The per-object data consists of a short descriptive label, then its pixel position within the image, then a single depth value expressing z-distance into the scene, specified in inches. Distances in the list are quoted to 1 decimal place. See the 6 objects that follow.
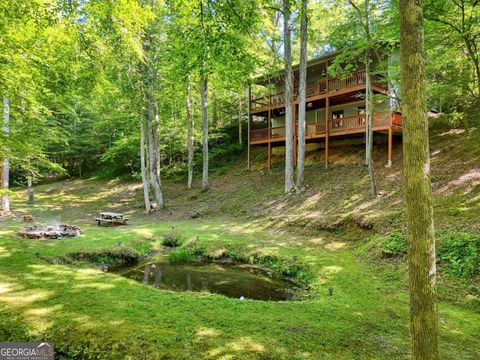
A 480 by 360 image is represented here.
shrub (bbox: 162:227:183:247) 483.5
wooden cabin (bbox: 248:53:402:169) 666.8
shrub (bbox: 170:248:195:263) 408.8
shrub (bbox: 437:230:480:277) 283.4
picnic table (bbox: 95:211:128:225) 612.1
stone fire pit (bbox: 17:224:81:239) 445.4
